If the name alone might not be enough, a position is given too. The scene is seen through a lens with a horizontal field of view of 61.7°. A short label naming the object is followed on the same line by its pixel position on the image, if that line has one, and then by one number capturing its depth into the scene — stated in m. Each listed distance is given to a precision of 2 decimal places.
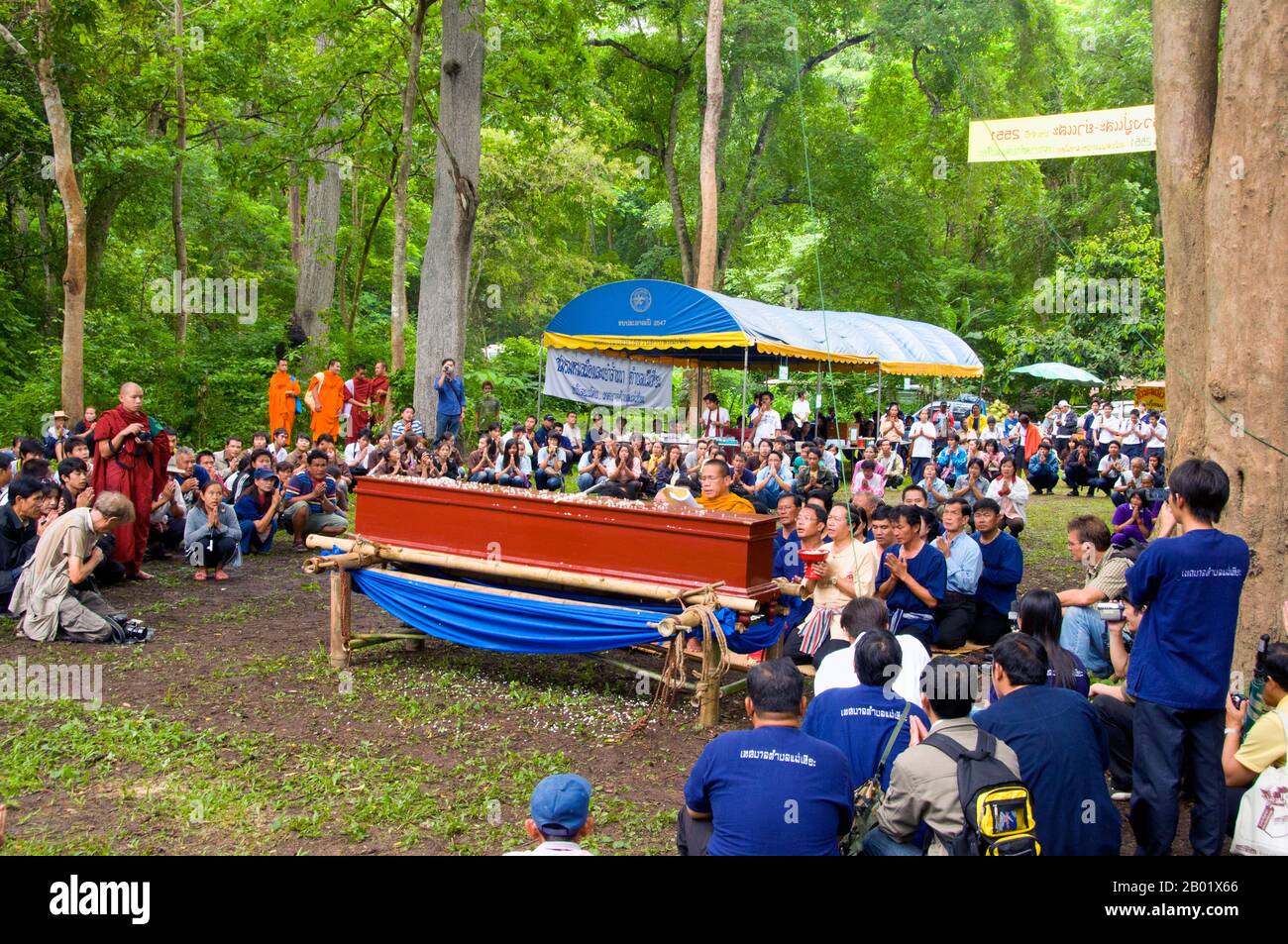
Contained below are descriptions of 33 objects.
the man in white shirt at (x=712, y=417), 19.00
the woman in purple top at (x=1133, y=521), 9.37
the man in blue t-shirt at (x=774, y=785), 3.37
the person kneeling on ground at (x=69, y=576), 7.78
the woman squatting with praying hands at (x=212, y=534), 10.21
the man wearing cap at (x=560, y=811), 3.05
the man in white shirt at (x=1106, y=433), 21.03
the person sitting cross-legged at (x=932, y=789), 3.52
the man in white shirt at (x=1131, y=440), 20.59
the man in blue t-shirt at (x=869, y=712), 4.09
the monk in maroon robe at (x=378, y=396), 17.89
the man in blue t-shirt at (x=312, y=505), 11.95
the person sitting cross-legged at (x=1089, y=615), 6.30
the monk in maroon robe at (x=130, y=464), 9.82
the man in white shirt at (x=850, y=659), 4.83
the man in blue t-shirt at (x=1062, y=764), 3.75
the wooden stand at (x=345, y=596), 7.48
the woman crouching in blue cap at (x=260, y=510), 11.38
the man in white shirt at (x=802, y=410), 21.75
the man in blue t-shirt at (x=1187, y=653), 4.41
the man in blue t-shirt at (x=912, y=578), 6.91
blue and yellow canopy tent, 15.01
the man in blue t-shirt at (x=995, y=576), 7.43
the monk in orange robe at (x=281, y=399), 16.59
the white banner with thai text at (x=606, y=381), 17.72
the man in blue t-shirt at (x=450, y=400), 16.42
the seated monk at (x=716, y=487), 7.74
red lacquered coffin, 6.46
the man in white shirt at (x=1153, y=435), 20.14
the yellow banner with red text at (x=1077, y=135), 17.23
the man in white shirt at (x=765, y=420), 19.12
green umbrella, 28.41
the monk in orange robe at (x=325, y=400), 16.86
